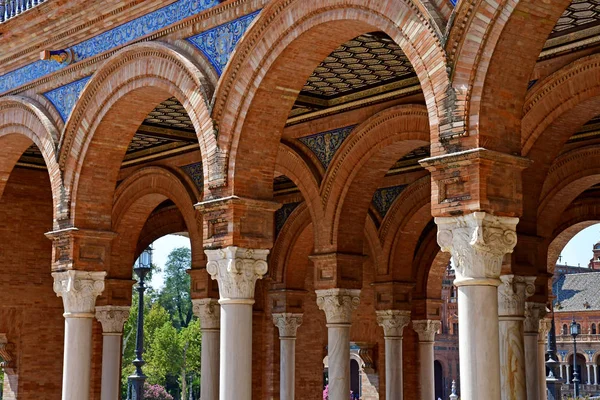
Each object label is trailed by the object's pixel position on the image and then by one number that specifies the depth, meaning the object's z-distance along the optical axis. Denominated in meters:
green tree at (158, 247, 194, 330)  56.16
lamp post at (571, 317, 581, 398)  27.62
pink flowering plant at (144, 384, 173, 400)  42.28
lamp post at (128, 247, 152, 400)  17.95
